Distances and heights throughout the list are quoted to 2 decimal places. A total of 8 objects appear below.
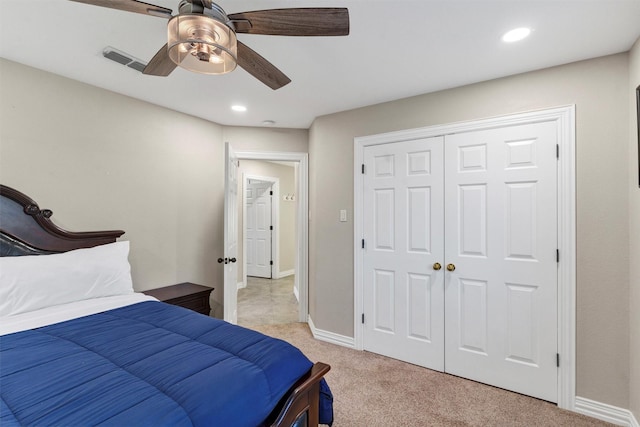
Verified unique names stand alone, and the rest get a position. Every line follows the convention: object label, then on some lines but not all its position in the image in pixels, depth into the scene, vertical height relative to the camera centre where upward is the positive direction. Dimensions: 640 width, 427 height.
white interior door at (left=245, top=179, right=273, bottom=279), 6.11 -0.32
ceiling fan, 1.18 +0.79
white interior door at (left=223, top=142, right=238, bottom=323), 2.96 -0.26
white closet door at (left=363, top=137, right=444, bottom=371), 2.56 -0.35
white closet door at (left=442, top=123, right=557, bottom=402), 2.14 -0.34
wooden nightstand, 2.63 -0.74
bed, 0.94 -0.60
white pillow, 1.79 -0.43
